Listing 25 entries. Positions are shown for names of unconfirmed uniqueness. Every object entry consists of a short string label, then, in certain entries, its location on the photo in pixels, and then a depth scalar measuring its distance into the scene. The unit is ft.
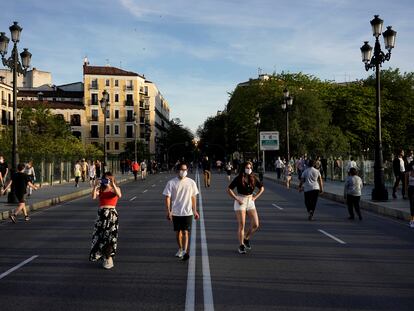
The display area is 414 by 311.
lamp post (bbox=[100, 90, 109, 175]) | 120.88
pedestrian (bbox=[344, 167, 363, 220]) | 52.47
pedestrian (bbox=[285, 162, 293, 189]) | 110.01
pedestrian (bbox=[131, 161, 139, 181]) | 161.12
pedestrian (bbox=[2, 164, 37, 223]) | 51.72
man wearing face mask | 30.35
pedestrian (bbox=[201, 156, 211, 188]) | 110.73
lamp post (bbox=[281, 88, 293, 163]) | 128.27
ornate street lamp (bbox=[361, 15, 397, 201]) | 64.23
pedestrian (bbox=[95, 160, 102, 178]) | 137.45
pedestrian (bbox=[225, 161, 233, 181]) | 151.60
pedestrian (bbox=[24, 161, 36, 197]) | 81.61
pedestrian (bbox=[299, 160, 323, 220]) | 51.39
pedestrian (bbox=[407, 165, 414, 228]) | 45.70
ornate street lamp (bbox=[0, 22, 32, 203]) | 66.49
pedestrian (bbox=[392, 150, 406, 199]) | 68.64
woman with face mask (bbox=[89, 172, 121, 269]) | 28.09
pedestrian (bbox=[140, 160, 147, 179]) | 175.24
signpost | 185.26
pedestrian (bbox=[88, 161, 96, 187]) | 112.68
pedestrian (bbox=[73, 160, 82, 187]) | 110.32
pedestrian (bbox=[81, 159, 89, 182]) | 132.98
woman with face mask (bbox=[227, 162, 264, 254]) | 32.71
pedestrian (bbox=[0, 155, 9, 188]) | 77.39
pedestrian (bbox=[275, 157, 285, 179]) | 143.98
